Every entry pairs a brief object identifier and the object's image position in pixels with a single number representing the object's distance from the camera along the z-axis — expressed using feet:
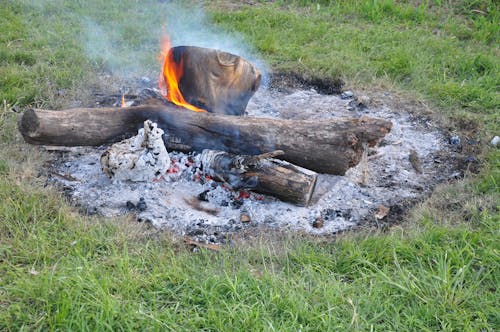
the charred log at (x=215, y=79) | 14.58
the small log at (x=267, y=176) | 12.51
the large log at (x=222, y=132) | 12.59
